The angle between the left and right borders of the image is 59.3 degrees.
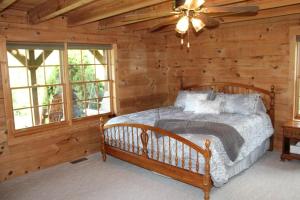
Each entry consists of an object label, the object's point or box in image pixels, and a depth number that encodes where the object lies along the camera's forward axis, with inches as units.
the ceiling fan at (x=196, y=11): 93.4
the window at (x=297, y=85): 163.6
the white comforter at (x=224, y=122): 116.7
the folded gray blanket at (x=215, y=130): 125.1
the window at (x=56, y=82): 149.3
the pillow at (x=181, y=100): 197.6
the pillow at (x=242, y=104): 164.9
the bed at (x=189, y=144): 116.4
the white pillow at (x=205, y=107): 170.6
